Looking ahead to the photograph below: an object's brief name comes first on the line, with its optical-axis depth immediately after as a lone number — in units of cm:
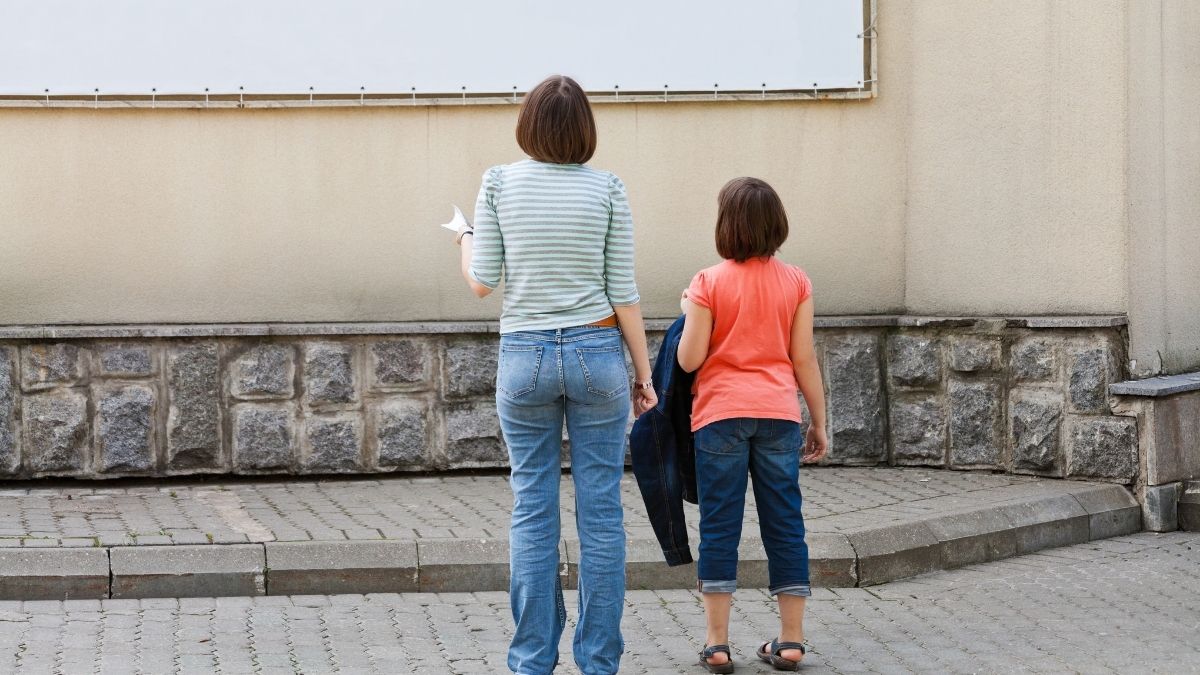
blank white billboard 771
